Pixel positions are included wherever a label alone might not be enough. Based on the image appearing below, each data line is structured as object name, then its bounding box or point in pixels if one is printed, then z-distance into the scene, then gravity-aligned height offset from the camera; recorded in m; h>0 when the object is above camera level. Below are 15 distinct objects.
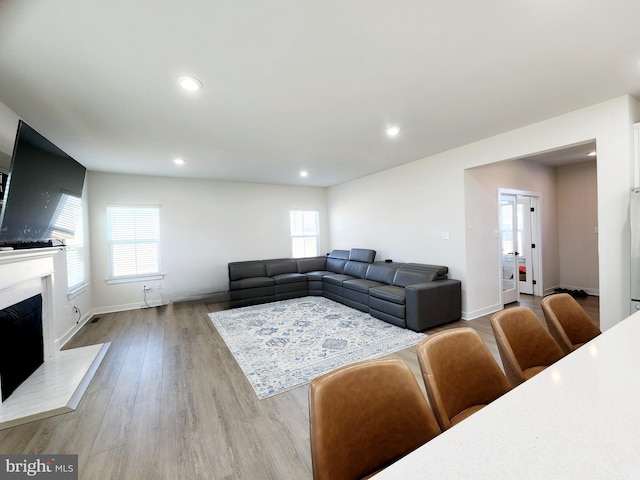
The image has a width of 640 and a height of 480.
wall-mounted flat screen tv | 2.01 +0.48
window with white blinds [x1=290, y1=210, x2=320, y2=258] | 6.88 +0.15
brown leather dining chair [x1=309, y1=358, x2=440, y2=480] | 0.85 -0.62
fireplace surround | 2.17 -1.27
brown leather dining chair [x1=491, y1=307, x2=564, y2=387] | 1.38 -0.60
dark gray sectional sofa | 3.80 -0.83
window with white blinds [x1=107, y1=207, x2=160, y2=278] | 5.04 +0.05
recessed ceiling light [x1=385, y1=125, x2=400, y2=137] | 3.19 +1.27
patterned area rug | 2.70 -1.29
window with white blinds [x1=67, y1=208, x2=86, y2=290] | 3.99 -0.24
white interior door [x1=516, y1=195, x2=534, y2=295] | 5.39 -0.15
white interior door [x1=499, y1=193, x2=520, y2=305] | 5.05 -0.25
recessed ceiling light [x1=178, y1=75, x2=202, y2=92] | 2.10 +1.24
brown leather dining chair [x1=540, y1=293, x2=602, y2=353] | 1.69 -0.57
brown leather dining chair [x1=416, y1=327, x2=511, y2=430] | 1.10 -0.61
